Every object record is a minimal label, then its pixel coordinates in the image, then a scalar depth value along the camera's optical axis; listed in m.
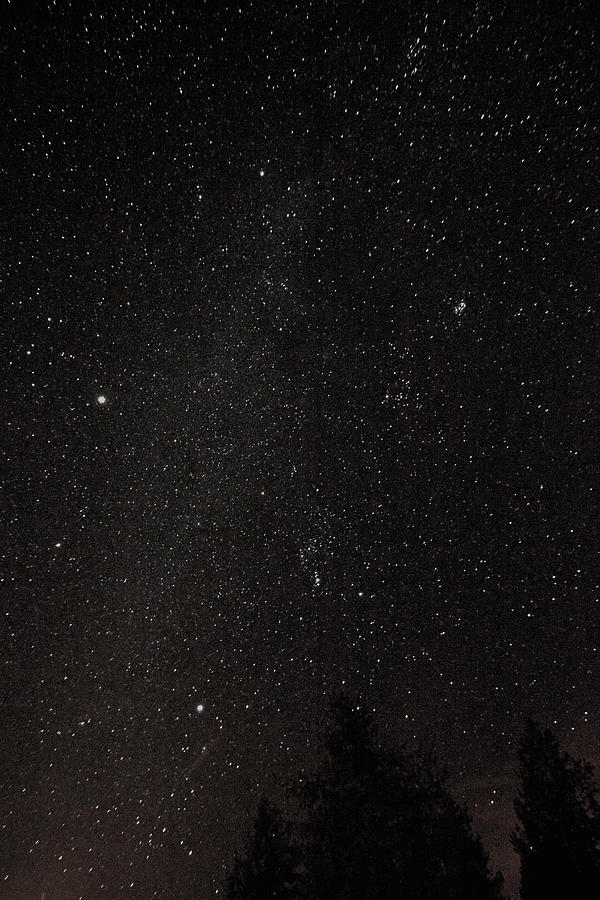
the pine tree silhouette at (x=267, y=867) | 7.20
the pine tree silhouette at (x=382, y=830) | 5.99
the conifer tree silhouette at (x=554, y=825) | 6.59
